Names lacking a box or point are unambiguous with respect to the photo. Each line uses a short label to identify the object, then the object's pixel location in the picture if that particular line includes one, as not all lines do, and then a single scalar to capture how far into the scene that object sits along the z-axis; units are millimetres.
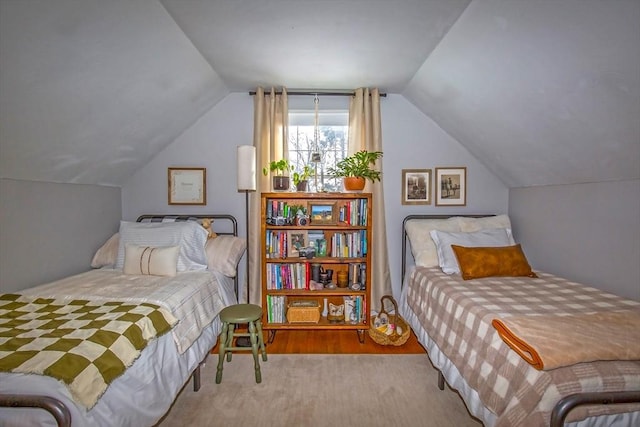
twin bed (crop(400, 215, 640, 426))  1280
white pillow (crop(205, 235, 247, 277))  2910
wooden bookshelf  3043
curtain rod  3454
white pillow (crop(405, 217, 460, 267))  3081
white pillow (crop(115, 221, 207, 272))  2824
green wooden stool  2370
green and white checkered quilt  1267
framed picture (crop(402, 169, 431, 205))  3580
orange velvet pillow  2672
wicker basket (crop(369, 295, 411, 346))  2896
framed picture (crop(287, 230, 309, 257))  3234
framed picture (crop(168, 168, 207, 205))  3510
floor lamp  2918
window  3627
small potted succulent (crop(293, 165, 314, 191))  3143
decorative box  3066
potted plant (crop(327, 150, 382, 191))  3113
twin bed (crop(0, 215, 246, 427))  1237
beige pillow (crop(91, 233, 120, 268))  2955
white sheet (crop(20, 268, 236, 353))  2078
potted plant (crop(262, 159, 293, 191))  3097
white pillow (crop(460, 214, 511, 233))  3229
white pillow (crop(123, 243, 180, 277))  2617
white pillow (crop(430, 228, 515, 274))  2879
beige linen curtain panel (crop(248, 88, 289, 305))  3352
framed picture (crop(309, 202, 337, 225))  3213
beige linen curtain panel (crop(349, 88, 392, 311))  3414
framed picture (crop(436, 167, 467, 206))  3588
